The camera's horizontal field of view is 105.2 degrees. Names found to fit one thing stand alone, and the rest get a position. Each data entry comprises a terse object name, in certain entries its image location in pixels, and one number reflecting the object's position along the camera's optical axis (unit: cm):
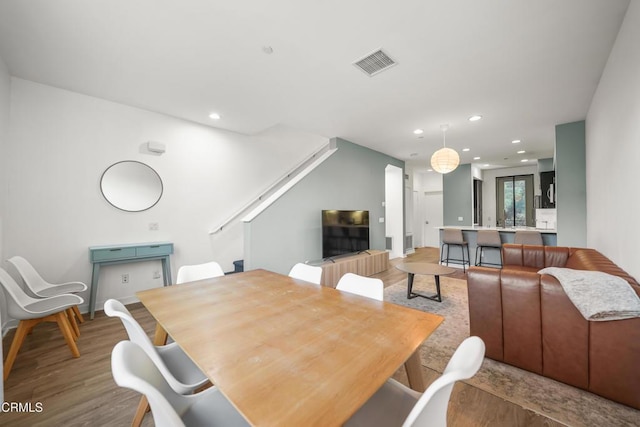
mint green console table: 304
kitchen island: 440
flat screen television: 431
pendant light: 376
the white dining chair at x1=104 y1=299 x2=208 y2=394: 109
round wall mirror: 334
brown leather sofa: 152
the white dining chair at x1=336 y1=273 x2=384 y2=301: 167
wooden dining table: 71
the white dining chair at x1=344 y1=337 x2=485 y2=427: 69
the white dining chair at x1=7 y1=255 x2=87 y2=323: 248
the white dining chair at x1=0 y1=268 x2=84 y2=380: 194
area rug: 148
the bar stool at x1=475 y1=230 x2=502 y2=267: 471
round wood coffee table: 336
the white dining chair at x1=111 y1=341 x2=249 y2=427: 83
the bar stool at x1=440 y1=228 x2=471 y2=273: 514
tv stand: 400
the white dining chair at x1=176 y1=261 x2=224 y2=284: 223
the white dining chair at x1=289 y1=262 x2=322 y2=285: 209
